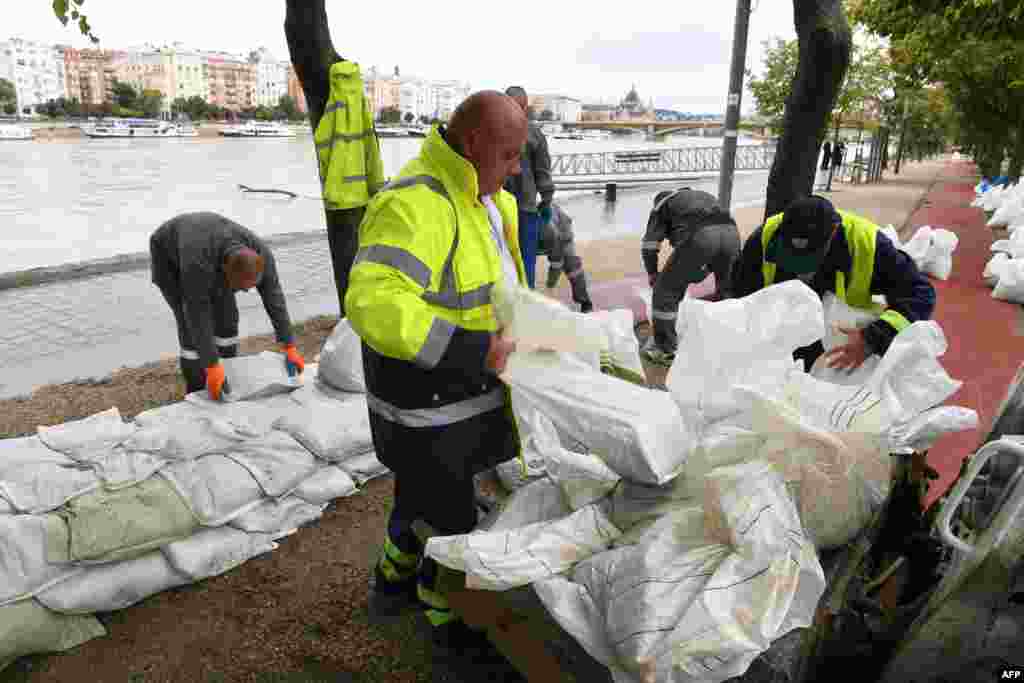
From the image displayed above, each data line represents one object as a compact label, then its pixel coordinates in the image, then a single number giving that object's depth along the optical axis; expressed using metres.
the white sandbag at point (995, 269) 7.52
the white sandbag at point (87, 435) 2.93
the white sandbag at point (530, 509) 1.98
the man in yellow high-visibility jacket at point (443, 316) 1.70
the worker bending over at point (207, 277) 3.27
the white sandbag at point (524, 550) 1.66
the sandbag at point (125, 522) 2.37
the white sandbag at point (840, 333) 2.62
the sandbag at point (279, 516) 2.79
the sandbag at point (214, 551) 2.56
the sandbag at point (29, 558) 2.23
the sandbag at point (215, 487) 2.65
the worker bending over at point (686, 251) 4.81
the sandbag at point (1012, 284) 6.95
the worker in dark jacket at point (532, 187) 5.43
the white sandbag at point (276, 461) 2.88
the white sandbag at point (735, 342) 2.05
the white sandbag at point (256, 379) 3.60
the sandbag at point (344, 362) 3.64
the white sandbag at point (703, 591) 1.39
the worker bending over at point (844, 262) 2.75
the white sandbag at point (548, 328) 1.88
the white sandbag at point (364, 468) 3.26
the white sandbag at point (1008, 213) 11.90
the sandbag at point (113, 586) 2.29
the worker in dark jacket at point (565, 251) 5.92
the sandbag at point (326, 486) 3.04
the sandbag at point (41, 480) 2.50
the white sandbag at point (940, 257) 7.88
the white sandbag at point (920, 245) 7.99
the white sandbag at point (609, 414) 1.76
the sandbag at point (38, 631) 2.15
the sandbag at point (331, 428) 3.19
